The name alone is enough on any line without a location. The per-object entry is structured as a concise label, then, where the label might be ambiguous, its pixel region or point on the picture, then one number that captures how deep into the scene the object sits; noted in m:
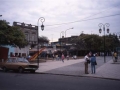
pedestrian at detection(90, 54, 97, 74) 18.05
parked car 19.68
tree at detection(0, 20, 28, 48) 29.63
